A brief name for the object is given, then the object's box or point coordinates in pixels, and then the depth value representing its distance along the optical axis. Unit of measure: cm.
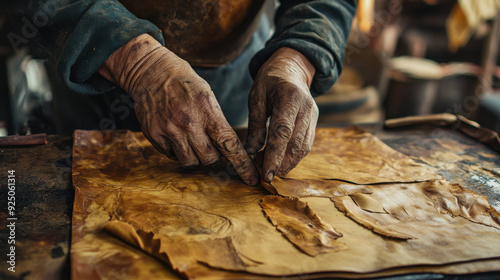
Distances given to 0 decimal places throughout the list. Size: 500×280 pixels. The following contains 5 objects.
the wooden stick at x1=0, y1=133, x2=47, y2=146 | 66
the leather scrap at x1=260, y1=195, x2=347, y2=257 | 51
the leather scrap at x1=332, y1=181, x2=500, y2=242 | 54
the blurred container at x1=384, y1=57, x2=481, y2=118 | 180
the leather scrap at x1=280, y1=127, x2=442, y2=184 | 64
